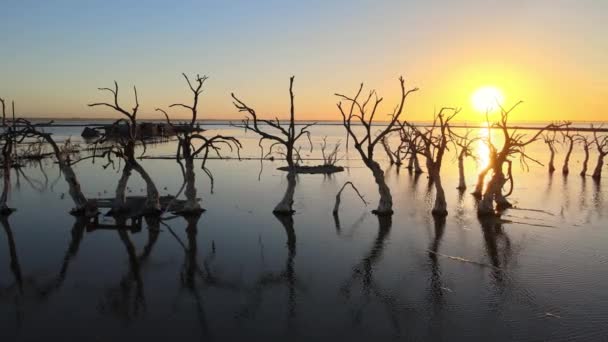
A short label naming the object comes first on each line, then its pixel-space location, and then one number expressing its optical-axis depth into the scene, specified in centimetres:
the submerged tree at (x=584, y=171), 4180
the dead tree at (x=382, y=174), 2375
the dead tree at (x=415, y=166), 4433
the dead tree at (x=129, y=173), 2316
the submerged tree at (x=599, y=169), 3959
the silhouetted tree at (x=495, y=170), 2383
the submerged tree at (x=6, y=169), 2320
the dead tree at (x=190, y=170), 2372
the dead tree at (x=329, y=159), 4541
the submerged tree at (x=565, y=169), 4296
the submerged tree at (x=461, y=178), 3381
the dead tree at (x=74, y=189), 2278
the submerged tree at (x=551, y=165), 4469
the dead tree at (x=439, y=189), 2414
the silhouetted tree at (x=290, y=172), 2380
